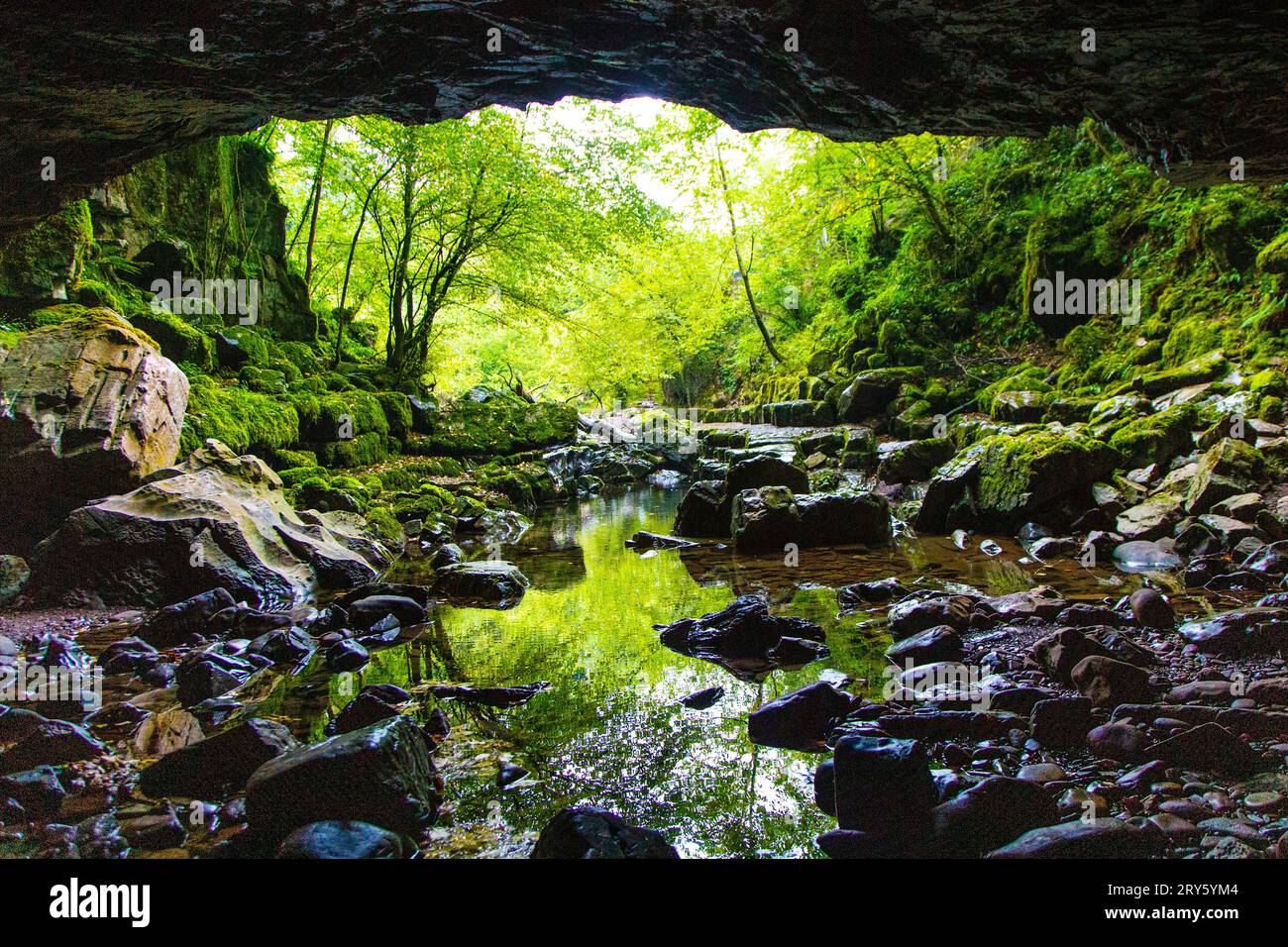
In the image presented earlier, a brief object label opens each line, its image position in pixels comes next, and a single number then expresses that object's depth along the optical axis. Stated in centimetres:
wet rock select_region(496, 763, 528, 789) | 296
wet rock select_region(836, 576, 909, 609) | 596
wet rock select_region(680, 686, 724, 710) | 387
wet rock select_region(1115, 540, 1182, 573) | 623
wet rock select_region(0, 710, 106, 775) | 300
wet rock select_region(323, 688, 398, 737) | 347
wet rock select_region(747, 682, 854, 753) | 334
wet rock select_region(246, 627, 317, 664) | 461
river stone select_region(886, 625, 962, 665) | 431
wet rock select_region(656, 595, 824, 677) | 471
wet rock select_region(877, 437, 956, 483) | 1181
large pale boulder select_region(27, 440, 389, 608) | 548
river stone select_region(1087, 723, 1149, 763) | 281
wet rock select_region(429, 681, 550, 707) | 397
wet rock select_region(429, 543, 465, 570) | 795
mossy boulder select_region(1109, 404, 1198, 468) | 816
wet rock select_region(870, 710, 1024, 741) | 317
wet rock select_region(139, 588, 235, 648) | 489
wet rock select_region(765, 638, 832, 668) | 457
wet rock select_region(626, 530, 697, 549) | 938
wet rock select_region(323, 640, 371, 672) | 457
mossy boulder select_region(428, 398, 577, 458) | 1549
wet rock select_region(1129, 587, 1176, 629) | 448
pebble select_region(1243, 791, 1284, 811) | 239
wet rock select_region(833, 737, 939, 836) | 247
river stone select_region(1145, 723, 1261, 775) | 270
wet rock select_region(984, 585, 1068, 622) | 494
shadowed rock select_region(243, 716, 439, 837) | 248
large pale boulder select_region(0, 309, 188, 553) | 579
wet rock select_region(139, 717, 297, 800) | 280
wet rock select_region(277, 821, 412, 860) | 222
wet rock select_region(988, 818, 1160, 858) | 215
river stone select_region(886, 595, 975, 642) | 483
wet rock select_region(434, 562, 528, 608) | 663
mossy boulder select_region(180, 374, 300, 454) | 835
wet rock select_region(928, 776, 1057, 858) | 234
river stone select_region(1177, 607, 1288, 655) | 395
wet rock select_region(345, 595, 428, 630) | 554
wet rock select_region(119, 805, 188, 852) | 242
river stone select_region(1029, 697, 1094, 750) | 303
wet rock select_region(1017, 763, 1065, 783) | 270
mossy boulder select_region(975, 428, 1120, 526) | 796
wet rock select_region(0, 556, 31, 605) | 528
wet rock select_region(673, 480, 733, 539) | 1019
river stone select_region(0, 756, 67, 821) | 263
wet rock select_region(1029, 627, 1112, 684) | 370
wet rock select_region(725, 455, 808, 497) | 1045
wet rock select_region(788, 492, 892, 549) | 868
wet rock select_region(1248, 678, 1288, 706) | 324
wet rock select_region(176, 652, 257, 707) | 394
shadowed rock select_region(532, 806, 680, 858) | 221
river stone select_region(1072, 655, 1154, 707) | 332
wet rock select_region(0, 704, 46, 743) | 321
